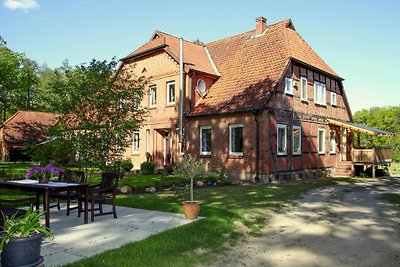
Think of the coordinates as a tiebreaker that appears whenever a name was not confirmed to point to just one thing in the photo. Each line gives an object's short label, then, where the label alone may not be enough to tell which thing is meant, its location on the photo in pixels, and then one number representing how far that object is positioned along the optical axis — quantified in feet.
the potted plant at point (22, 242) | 13.05
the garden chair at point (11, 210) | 17.95
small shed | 123.95
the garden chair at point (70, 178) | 27.45
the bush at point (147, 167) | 69.02
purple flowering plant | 24.97
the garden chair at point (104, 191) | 25.53
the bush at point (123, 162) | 39.48
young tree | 35.94
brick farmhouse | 59.06
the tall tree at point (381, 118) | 200.34
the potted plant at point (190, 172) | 26.35
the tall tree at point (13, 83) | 116.16
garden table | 21.61
